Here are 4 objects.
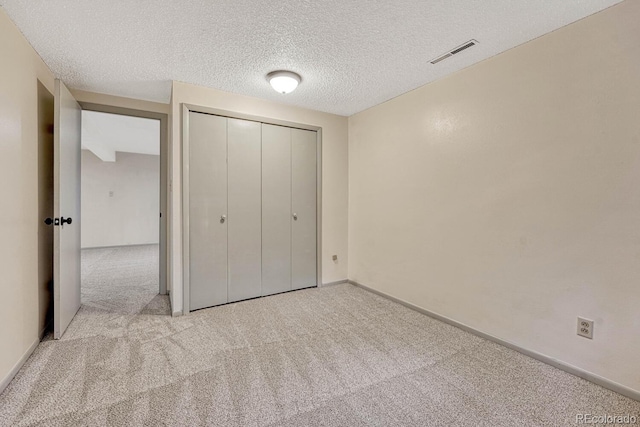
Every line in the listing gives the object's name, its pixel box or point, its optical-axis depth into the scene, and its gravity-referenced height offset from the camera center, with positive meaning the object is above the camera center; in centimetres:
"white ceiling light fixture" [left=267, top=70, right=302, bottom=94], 255 +122
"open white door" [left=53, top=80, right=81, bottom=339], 227 +3
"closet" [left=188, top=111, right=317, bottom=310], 294 +4
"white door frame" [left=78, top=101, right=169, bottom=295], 343 +28
